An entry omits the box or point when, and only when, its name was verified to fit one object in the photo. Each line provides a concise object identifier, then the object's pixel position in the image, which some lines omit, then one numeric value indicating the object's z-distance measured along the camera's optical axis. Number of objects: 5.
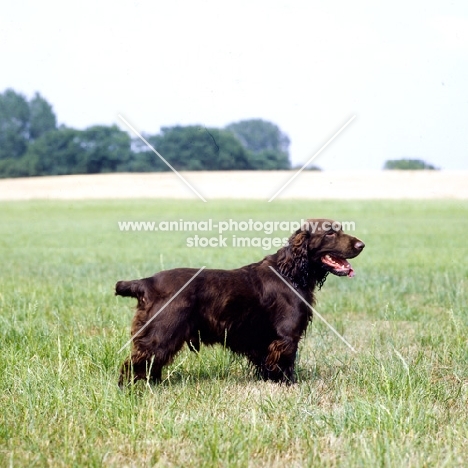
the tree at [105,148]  30.02
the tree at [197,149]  22.80
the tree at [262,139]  26.78
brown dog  5.29
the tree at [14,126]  36.12
